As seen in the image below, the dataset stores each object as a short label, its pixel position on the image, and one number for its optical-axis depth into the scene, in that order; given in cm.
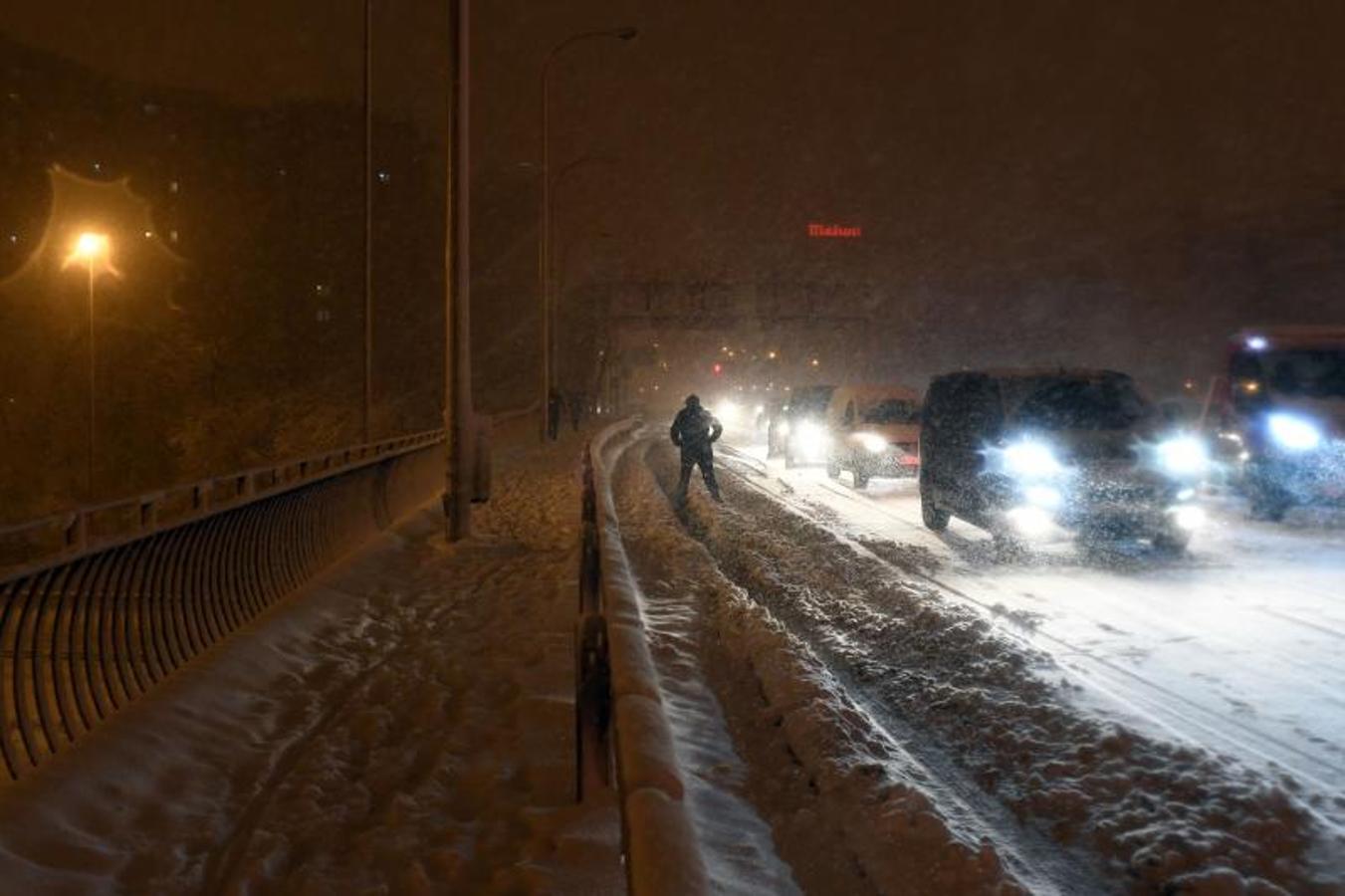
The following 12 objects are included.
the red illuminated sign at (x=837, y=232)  6500
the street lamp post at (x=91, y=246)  2439
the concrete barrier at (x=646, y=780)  340
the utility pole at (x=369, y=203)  2484
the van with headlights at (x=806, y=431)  3025
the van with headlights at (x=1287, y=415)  1709
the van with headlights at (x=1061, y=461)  1334
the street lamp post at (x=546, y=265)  3456
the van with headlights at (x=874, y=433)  2338
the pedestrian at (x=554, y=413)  4034
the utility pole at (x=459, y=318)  1415
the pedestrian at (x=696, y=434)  1875
